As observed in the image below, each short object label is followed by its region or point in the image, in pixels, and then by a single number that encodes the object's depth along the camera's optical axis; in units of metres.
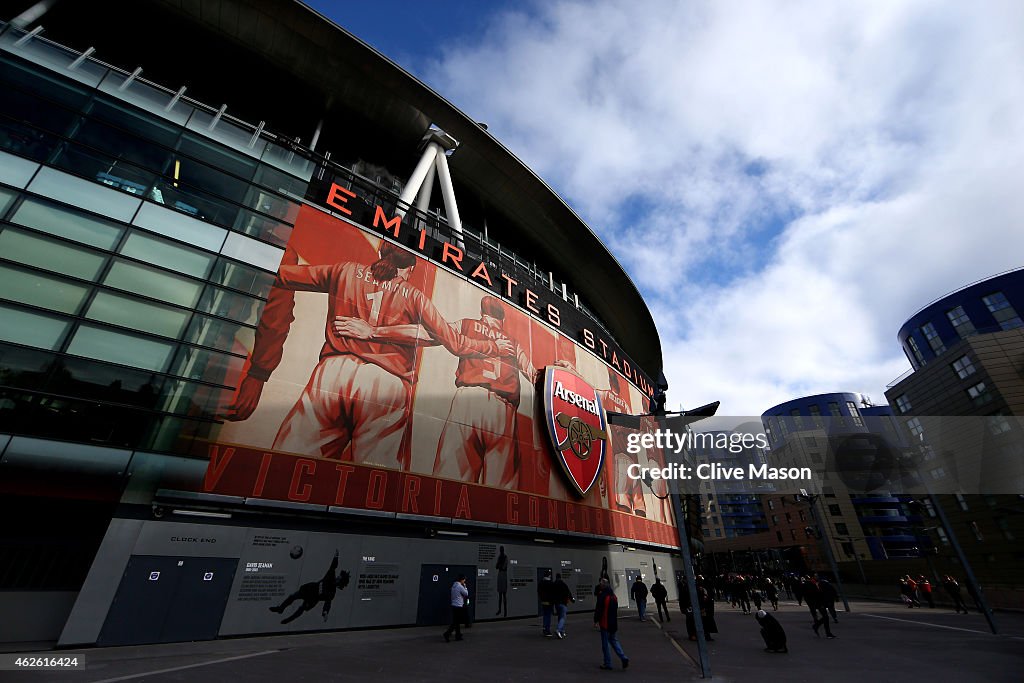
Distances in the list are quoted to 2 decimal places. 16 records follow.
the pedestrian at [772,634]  10.35
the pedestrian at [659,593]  17.83
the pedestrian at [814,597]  13.14
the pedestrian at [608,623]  8.28
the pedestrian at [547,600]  12.82
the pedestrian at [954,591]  19.47
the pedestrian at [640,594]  17.45
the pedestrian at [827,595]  13.44
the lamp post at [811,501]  22.27
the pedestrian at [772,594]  23.64
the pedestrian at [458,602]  11.51
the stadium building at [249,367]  11.57
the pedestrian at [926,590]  22.70
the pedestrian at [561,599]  12.27
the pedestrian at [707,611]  12.39
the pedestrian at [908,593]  23.44
